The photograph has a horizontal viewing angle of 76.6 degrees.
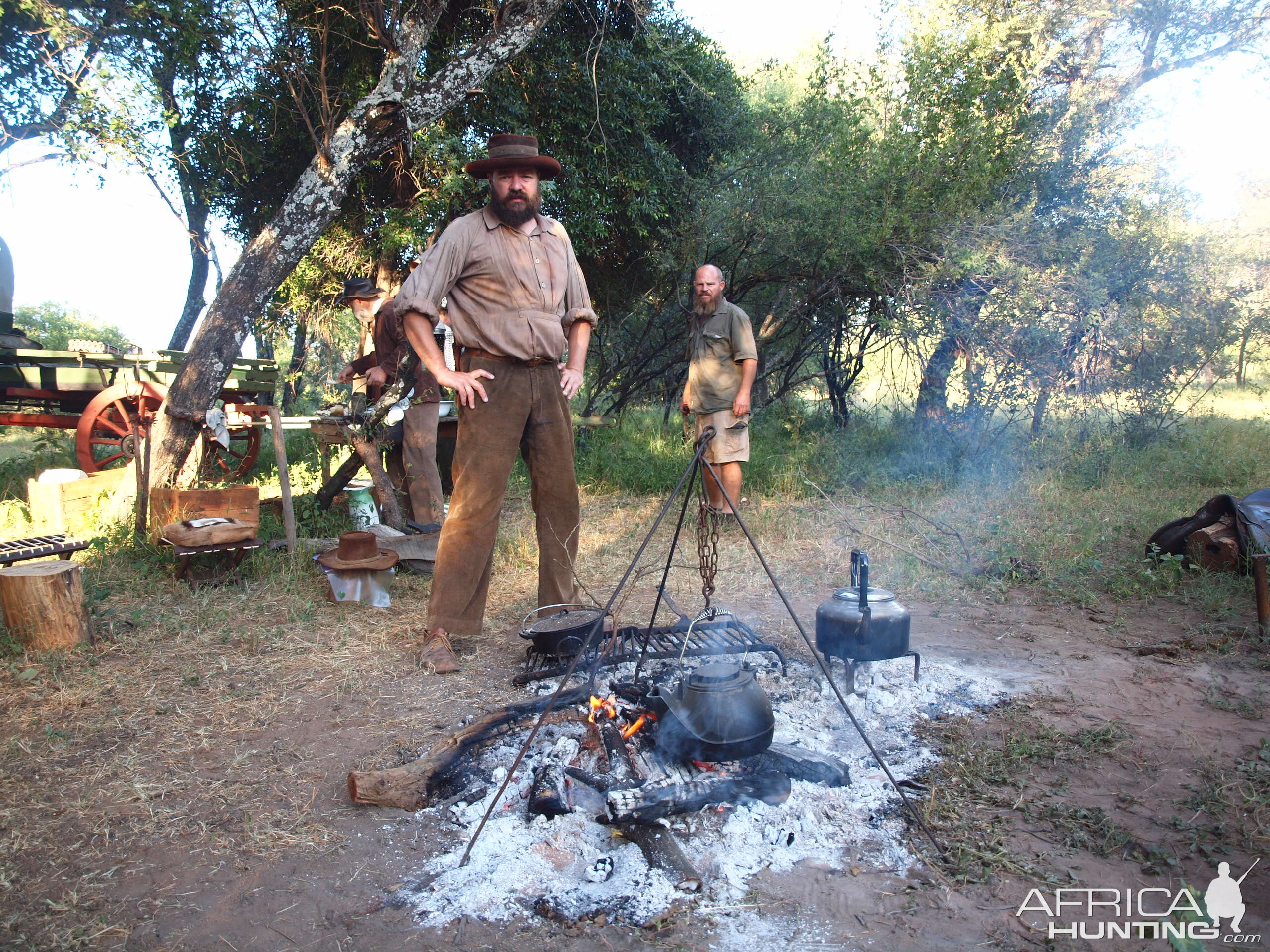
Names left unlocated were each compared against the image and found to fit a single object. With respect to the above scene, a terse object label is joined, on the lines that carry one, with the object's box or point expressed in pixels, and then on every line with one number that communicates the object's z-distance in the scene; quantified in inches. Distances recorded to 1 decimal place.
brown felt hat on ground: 179.6
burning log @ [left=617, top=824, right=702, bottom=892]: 83.4
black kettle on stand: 126.6
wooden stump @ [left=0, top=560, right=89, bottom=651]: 143.9
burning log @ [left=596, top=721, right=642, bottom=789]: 99.9
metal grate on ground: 136.0
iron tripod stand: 85.4
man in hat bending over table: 235.1
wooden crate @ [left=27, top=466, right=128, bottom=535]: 214.7
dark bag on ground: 173.5
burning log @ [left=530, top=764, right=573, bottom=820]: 93.7
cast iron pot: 134.8
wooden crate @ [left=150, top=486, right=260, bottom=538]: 196.5
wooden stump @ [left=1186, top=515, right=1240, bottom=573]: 181.2
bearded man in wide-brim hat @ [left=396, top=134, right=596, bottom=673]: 137.9
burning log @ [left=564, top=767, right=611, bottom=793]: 99.0
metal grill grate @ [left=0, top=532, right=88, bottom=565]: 156.9
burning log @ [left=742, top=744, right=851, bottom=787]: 101.0
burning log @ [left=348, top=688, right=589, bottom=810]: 97.8
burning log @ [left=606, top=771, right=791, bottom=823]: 91.7
